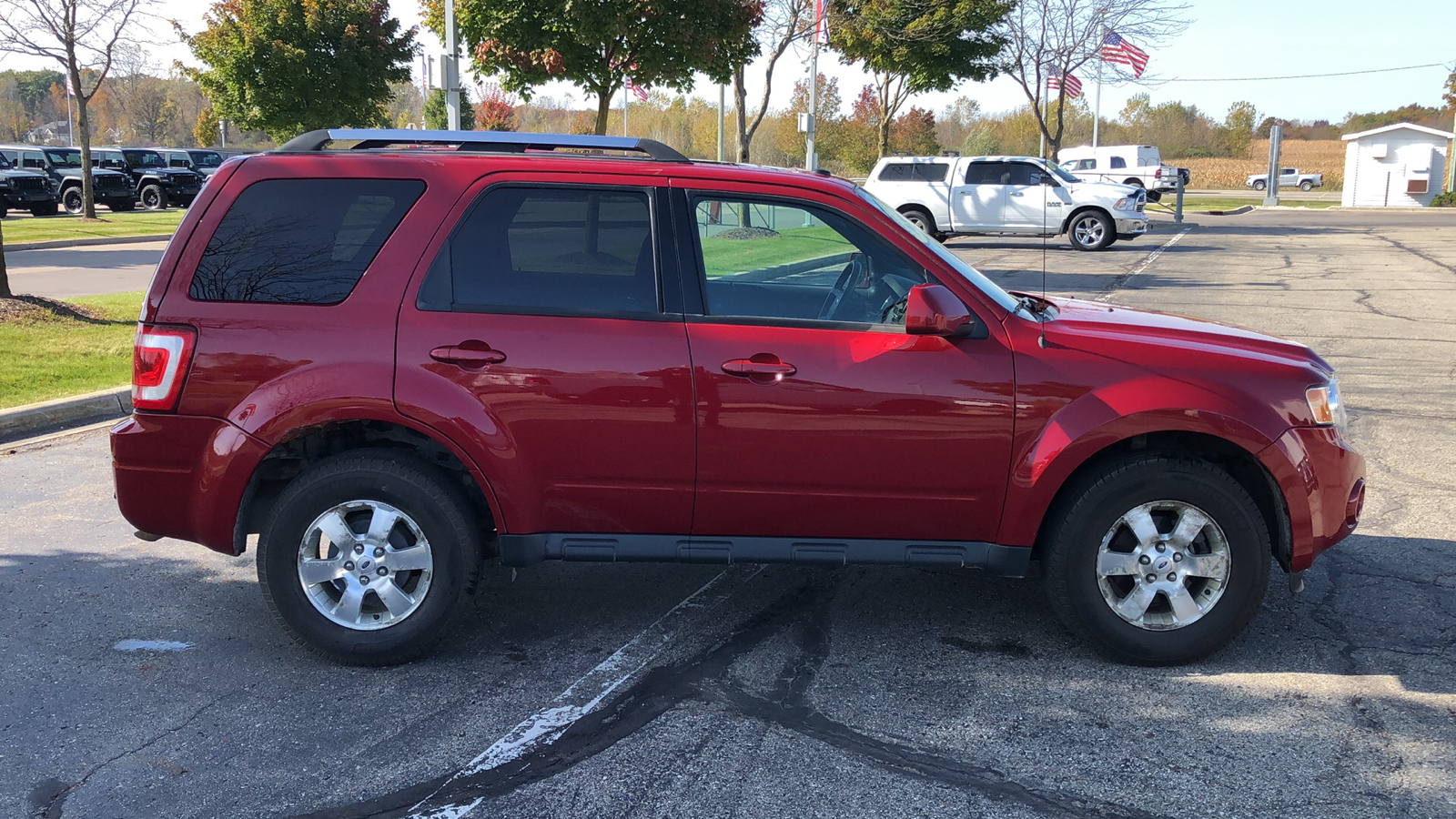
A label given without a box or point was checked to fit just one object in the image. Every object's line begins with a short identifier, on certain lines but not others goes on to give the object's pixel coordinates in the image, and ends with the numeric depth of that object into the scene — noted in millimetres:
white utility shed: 45906
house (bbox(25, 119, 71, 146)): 100500
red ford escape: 4105
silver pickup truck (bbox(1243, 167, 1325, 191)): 65188
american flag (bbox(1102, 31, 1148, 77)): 32594
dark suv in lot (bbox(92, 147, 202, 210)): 37219
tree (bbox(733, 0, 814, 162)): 27250
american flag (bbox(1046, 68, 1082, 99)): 38875
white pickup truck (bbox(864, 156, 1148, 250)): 23984
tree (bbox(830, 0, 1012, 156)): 31078
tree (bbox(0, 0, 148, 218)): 22766
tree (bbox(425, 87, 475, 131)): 45031
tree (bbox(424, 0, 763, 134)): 17922
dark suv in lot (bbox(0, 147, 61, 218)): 31094
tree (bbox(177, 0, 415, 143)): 29156
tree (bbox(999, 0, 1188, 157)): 38562
